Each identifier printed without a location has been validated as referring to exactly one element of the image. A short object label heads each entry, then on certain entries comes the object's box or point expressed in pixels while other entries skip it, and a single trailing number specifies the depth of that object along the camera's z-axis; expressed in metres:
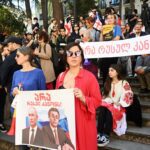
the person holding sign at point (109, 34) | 4.11
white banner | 3.74
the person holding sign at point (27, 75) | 2.56
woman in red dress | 2.08
